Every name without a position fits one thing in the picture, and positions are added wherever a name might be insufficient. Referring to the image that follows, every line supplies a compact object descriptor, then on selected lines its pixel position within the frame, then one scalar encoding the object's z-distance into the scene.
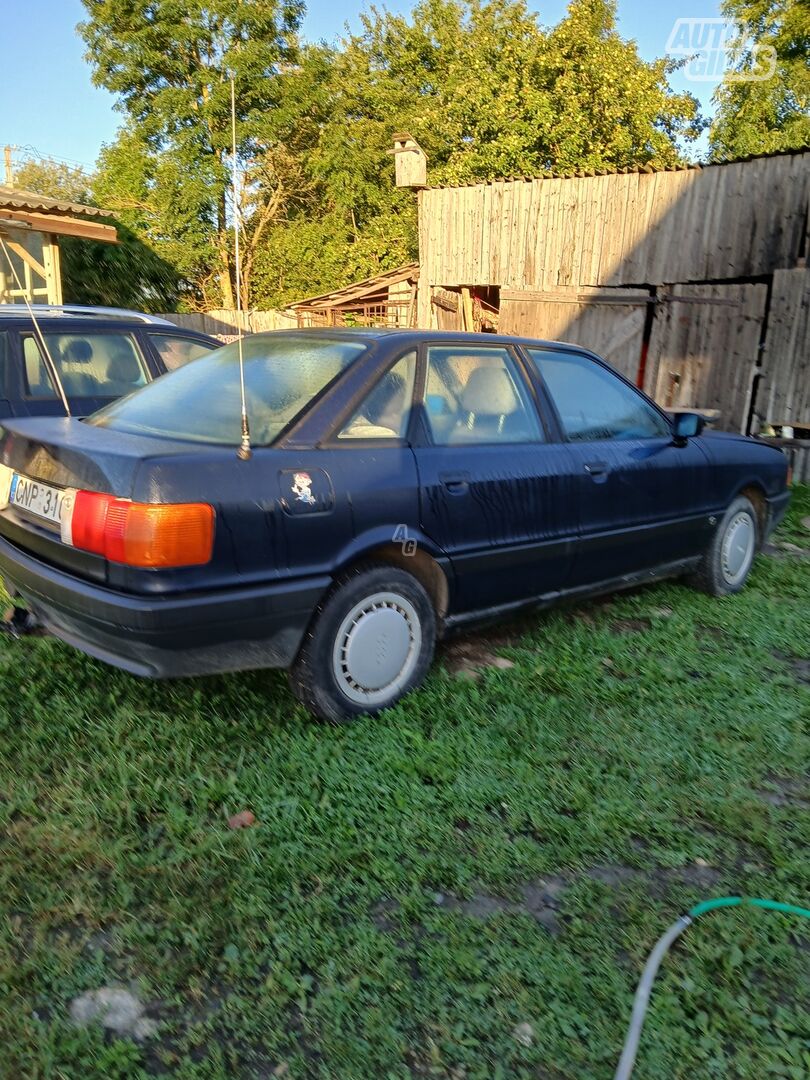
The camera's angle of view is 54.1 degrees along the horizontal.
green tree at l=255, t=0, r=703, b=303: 22.61
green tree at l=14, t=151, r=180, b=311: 19.06
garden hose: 1.76
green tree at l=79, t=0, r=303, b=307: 26.48
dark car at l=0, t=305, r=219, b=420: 5.41
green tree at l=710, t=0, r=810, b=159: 22.05
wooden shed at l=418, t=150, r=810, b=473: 9.80
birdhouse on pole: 13.84
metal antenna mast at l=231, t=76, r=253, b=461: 2.75
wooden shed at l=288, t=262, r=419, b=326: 19.64
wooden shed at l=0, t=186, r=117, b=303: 10.23
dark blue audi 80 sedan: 2.62
